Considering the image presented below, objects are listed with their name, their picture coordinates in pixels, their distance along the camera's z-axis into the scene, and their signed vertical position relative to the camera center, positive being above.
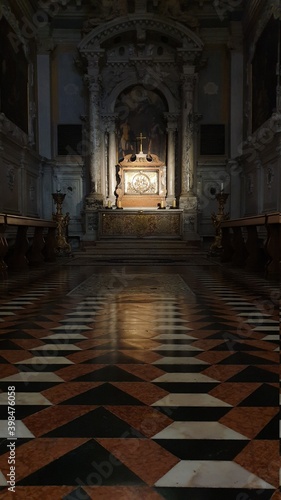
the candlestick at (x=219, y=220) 11.91 +0.26
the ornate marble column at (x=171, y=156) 15.45 +2.50
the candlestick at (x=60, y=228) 12.01 +0.05
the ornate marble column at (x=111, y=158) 15.48 +2.43
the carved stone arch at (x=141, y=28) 14.12 +6.18
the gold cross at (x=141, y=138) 15.38 +3.08
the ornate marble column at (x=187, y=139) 14.47 +2.90
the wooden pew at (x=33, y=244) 8.49 -0.31
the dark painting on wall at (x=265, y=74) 11.09 +4.14
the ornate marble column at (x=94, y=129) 14.48 +3.23
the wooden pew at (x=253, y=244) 7.21 -0.27
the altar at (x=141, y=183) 15.20 +1.57
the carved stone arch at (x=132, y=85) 15.22 +4.57
